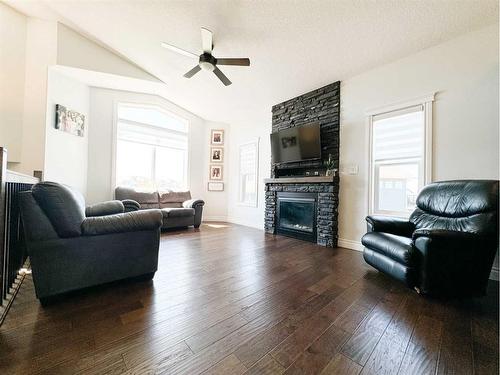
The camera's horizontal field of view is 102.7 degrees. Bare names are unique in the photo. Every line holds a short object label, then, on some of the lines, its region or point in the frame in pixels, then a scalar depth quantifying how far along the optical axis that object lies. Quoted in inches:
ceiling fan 96.0
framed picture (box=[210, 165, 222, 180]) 224.1
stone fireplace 130.6
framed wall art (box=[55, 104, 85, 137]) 136.2
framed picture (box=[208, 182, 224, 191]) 224.4
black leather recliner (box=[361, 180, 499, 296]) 64.0
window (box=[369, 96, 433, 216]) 101.3
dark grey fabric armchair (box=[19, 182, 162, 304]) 55.4
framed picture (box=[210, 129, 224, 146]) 224.1
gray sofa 165.2
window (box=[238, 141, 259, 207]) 197.0
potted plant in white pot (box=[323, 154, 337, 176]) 130.2
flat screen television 136.1
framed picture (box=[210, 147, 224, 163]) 223.5
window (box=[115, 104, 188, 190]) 182.5
